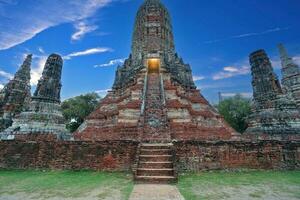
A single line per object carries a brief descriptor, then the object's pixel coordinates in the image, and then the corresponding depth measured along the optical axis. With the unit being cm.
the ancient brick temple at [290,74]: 2429
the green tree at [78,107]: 3194
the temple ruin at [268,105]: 1256
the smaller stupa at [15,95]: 1687
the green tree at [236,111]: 3067
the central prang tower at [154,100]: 1154
